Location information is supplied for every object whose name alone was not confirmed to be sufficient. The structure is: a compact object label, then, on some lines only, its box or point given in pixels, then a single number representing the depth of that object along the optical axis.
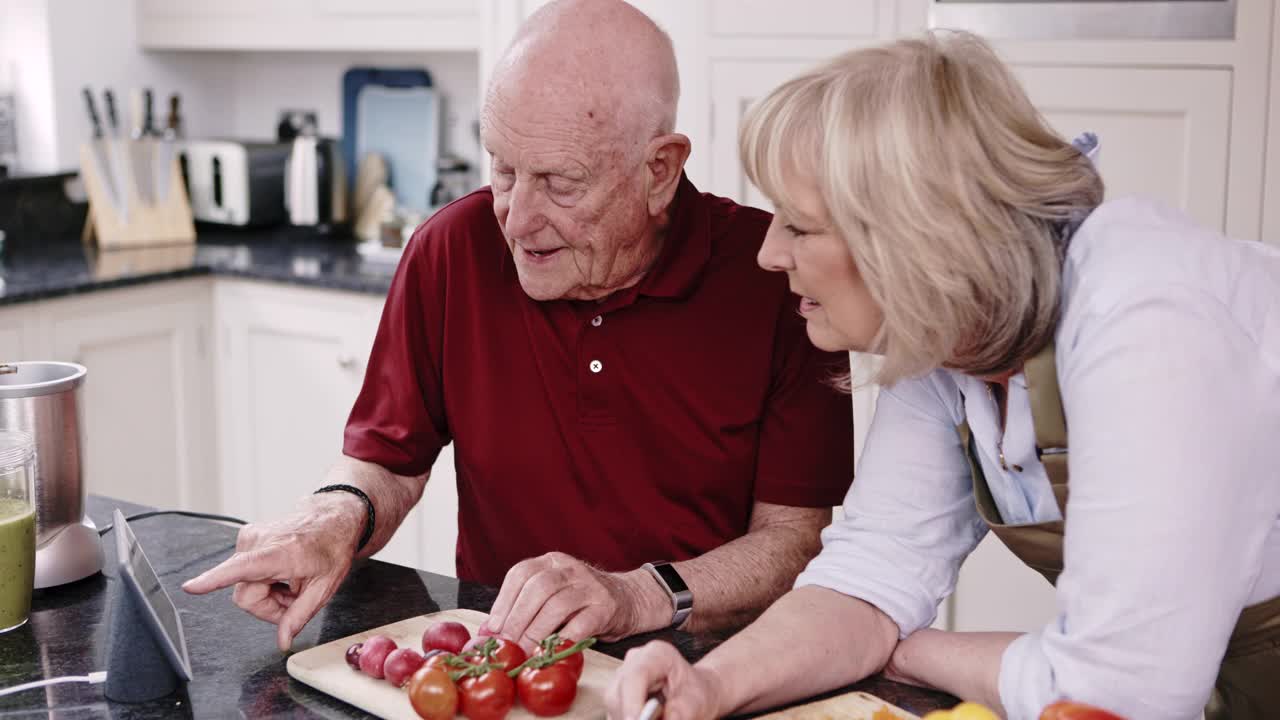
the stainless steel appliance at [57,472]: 1.39
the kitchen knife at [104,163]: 3.59
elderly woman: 1.04
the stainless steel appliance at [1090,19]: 2.35
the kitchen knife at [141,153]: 3.64
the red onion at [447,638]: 1.22
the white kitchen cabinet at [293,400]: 3.14
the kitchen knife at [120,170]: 3.61
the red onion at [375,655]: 1.18
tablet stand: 1.15
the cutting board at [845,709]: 1.13
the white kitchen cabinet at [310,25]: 3.35
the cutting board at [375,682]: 1.13
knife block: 3.58
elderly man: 1.55
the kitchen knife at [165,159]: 3.68
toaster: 3.74
